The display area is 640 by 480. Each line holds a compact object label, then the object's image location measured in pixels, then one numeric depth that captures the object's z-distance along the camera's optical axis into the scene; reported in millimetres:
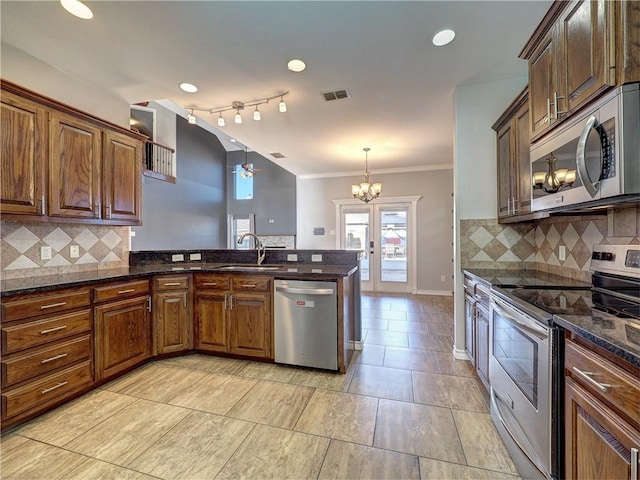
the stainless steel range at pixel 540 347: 1133
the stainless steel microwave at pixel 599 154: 1092
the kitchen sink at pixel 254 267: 2719
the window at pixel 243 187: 9195
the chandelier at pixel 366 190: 5004
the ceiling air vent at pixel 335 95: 2873
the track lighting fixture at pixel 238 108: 2964
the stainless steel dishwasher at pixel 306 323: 2471
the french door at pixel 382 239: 6246
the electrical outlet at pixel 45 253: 2366
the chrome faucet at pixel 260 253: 3264
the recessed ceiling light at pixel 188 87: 2725
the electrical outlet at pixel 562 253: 2141
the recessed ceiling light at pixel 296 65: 2352
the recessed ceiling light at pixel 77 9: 1805
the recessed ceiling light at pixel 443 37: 2031
